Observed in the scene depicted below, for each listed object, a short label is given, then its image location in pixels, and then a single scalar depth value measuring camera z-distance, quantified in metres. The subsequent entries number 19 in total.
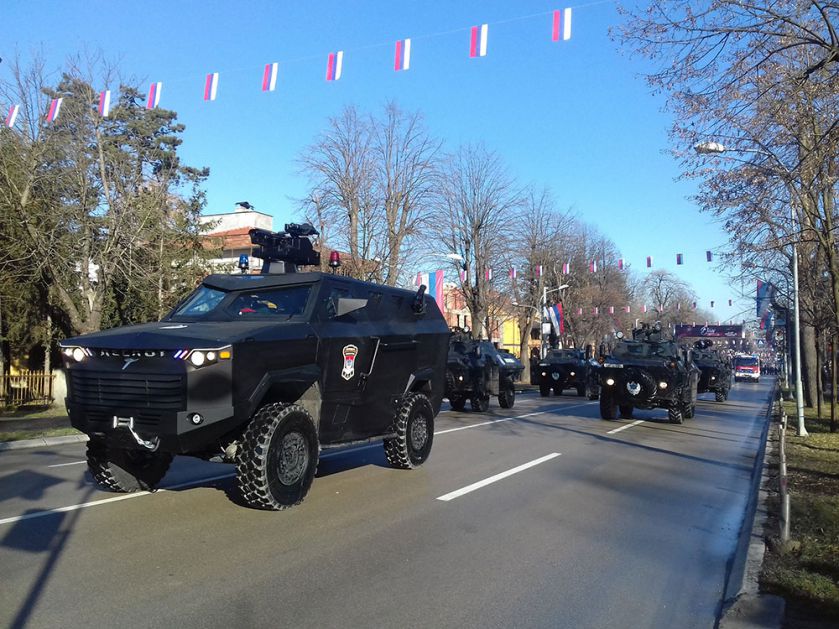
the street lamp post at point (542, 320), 42.93
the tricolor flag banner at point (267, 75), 12.41
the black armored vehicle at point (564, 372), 29.20
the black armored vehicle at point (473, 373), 19.64
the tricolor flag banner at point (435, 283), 29.30
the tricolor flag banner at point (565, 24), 10.31
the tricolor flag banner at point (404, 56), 11.45
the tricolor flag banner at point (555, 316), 43.31
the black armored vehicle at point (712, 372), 28.94
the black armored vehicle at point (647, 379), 17.44
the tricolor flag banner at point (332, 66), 11.92
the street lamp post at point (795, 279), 11.46
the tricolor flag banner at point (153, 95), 13.41
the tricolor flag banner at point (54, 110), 15.91
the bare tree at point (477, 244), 37.59
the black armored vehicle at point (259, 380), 6.15
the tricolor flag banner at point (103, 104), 14.87
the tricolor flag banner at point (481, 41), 10.93
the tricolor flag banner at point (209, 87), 12.80
